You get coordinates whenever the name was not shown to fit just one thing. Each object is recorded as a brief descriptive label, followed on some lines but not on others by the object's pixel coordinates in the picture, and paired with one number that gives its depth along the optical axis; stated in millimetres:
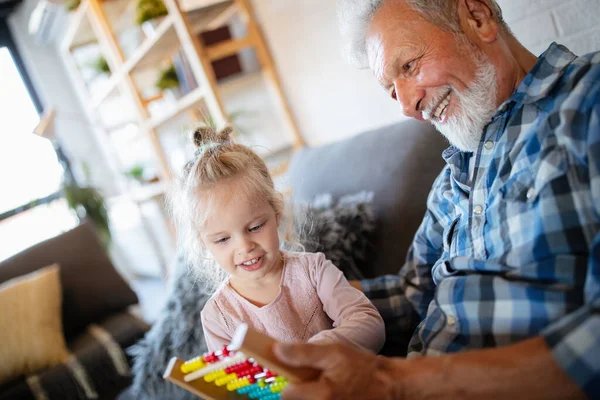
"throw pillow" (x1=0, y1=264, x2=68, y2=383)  2068
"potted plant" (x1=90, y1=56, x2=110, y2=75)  4195
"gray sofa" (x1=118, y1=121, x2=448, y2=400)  1427
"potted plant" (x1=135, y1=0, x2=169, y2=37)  2689
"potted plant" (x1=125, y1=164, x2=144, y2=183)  4258
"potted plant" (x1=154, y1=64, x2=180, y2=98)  2914
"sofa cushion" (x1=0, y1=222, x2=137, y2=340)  2350
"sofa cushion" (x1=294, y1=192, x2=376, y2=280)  1446
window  4926
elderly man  676
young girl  1079
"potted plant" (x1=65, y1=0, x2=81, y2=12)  3641
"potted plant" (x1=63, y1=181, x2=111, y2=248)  4320
